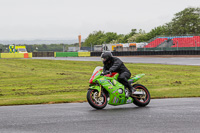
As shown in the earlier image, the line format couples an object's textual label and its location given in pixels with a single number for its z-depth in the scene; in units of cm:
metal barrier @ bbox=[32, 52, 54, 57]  8450
